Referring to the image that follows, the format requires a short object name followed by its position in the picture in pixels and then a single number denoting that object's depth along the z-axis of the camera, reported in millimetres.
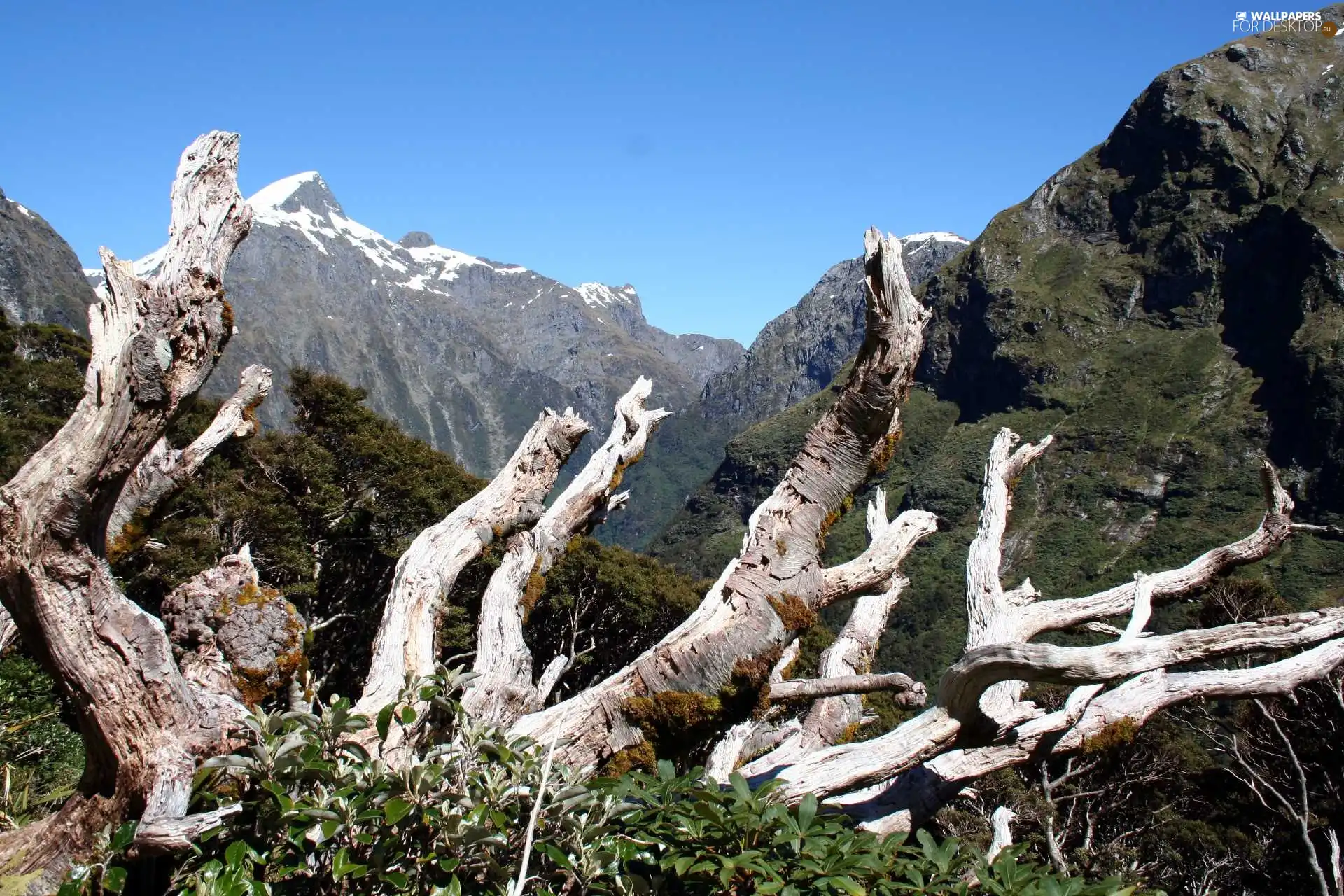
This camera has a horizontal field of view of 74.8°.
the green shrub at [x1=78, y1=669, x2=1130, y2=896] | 2727
